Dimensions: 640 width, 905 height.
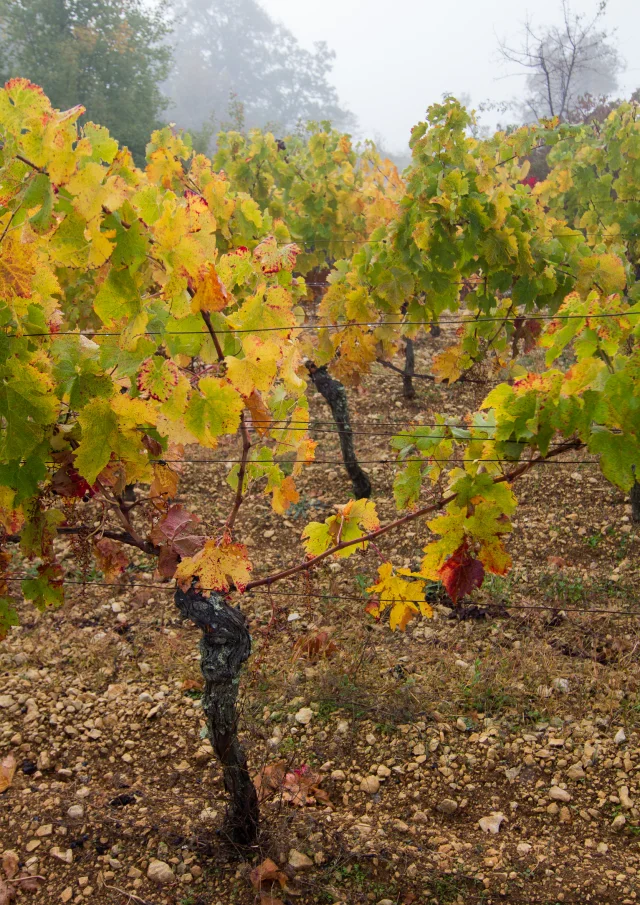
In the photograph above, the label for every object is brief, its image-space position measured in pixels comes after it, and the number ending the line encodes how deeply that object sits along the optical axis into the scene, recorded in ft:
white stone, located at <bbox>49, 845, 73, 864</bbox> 7.42
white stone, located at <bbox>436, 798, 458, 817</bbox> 7.98
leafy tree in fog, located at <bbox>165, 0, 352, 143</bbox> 152.25
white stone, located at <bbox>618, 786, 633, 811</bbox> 7.87
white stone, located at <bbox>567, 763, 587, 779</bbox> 8.34
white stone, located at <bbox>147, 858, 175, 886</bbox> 7.13
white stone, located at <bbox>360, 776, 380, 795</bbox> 8.36
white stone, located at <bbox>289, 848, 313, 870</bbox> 7.20
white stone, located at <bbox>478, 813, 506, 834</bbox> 7.68
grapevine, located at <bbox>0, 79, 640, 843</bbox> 4.33
